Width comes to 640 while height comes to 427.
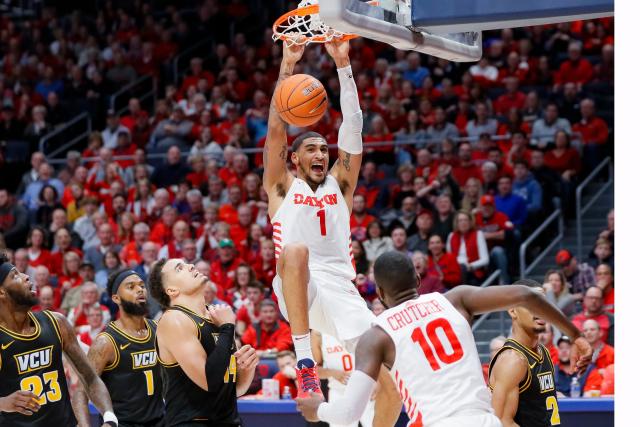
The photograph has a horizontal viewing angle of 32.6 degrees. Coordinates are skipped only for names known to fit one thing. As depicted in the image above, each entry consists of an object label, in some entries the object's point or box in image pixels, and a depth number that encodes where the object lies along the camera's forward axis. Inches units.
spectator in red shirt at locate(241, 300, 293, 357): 462.0
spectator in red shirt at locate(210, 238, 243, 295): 536.1
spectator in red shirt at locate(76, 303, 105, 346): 497.7
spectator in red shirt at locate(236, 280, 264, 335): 480.7
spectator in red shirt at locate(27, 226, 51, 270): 597.6
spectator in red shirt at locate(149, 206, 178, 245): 587.5
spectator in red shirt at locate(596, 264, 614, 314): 443.5
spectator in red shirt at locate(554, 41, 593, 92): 610.9
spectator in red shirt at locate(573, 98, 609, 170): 557.9
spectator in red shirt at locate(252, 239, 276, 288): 526.0
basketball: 283.9
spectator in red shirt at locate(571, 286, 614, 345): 425.7
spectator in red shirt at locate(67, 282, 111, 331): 515.5
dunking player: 283.7
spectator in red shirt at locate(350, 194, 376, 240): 528.2
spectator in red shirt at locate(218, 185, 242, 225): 582.2
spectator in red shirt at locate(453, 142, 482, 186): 558.9
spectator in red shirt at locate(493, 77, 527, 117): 605.0
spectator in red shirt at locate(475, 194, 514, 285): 504.1
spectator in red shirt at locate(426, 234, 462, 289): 493.0
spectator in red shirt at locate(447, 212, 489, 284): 501.4
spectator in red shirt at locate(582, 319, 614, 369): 404.5
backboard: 228.9
